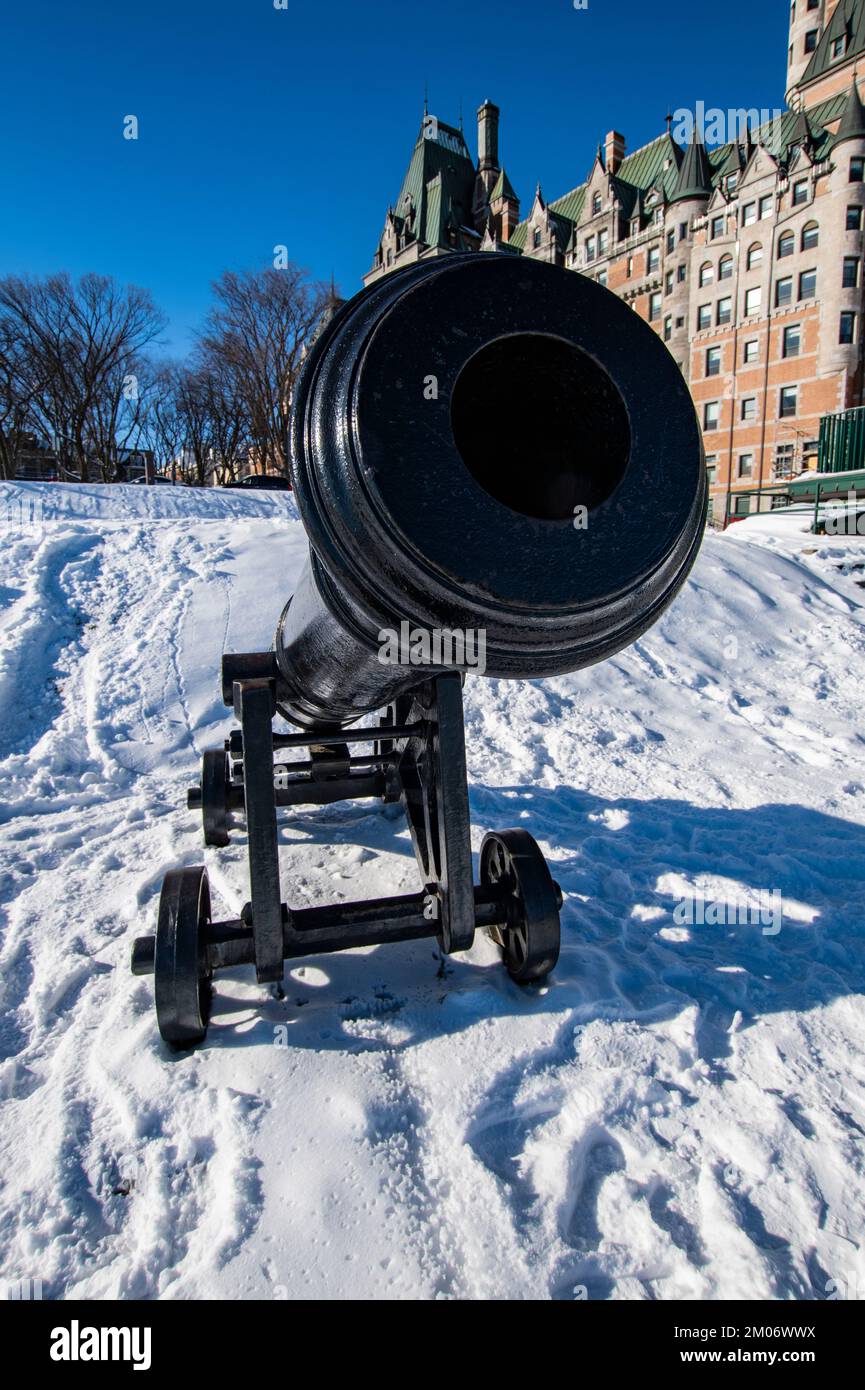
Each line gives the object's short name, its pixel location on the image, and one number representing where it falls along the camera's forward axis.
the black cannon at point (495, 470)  1.39
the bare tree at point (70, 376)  25.86
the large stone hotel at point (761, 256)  30.98
